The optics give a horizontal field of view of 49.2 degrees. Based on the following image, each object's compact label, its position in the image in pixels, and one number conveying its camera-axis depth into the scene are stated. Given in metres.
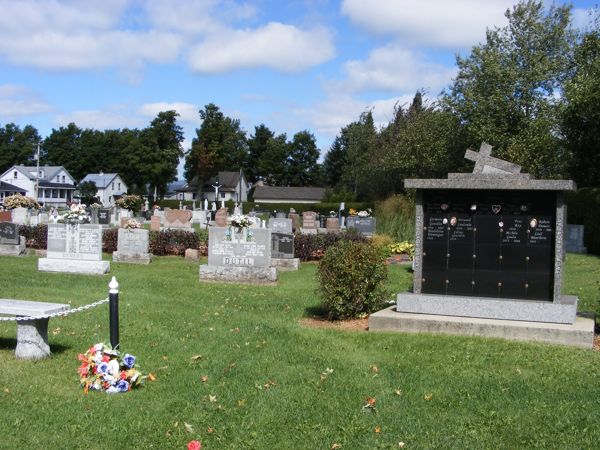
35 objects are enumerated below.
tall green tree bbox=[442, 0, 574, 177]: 37.19
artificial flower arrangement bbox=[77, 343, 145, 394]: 6.48
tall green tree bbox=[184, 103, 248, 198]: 94.00
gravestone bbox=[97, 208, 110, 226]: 41.14
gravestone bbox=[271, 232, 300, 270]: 19.70
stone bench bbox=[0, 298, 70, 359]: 7.67
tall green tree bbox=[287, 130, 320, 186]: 111.88
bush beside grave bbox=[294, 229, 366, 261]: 21.69
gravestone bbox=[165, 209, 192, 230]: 34.62
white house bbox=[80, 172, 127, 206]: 101.38
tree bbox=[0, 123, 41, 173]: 116.75
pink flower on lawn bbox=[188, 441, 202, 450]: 4.75
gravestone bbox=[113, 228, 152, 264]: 20.45
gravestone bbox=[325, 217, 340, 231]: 32.72
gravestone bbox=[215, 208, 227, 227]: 35.03
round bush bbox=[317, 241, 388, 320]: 9.94
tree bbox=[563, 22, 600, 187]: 31.47
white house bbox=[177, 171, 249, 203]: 103.78
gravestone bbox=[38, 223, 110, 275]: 17.55
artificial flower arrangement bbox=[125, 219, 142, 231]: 20.70
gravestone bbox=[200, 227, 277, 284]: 16.05
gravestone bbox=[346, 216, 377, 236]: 28.19
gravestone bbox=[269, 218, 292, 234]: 27.70
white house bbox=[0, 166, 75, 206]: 100.06
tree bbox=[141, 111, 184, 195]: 88.00
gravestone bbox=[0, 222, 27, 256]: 22.38
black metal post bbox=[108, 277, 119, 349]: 6.89
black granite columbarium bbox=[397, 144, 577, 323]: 9.00
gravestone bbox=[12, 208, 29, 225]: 37.62
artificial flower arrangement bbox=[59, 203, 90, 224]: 18.20
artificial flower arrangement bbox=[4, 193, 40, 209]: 40.19
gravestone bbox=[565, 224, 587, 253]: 26.86
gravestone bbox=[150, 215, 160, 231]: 34.73
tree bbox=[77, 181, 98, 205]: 94.25
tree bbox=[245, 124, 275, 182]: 115.38
